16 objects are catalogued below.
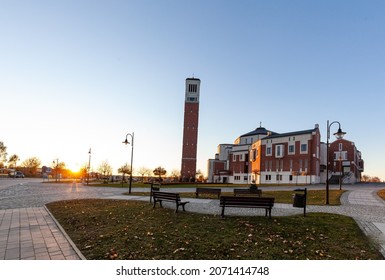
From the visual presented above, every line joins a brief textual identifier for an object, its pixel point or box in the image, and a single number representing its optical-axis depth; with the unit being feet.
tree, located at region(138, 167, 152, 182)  376.39
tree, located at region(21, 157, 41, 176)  307.85
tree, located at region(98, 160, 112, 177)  276.39
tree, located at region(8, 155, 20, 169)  279.63
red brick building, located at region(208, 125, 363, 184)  153.95
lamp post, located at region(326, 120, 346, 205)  60.03
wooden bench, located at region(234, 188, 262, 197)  60.09
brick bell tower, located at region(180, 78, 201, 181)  219.00
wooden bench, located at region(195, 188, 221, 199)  60.34
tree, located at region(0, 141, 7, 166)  227.81
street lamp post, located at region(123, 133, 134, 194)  82.03
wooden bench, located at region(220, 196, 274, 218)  33.83
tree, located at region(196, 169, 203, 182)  351.75
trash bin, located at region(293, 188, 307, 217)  42.93
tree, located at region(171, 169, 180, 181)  364.79
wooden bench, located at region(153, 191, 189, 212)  37.29
